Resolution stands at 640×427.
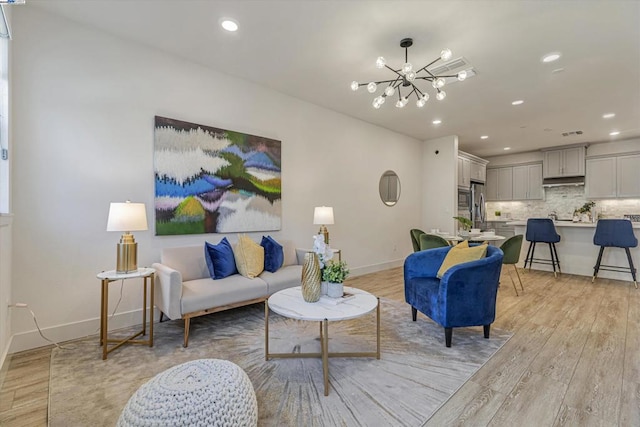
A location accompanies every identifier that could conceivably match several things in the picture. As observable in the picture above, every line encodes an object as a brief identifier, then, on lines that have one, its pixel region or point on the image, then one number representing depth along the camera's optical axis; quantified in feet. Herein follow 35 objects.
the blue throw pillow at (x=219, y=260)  10.12
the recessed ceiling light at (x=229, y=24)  8.69
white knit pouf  4.08
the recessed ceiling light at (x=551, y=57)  10.24
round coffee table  6.44
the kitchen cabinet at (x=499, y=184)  26.73
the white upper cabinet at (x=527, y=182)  25.18
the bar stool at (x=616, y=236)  15.40
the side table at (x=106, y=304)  7.71
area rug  5.62
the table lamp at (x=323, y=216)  13.65
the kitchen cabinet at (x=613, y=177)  20.88
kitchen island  16.65
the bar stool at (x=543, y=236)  17.56
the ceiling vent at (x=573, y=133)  19.42
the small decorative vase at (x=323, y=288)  7.75
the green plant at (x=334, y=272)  7.57
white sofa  8.32
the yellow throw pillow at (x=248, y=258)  10.60
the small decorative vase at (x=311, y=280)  7.34
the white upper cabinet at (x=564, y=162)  22.70
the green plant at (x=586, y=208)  21.72
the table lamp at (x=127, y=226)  7.98
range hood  22.98
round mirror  19.50
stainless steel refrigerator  23.62
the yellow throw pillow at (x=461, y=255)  9.18
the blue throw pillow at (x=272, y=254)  11.48
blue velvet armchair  8.21
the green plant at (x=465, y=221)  15.67
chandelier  8.19
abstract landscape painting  10.37
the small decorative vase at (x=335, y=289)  7.61
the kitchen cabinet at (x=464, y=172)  21.78
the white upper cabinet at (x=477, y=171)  23.48
